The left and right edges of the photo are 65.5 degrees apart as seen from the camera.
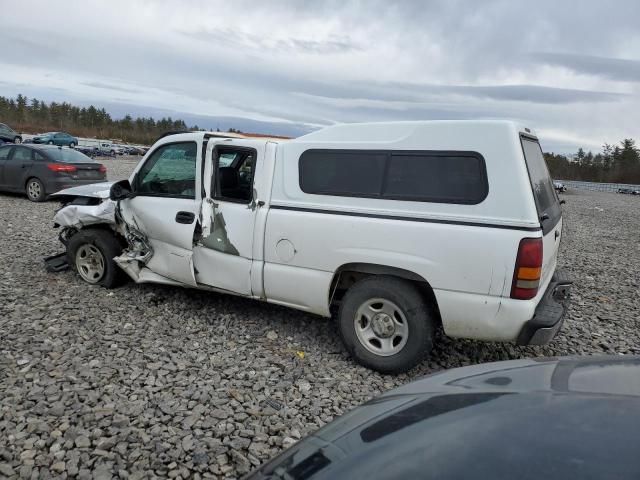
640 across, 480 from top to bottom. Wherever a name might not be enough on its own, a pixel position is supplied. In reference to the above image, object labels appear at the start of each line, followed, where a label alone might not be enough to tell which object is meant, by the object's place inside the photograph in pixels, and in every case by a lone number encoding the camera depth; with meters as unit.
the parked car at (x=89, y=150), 43.12
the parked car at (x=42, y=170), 13.03
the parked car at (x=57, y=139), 42.84
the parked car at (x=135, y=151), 54.00
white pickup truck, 3.70
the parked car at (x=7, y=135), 31.76
